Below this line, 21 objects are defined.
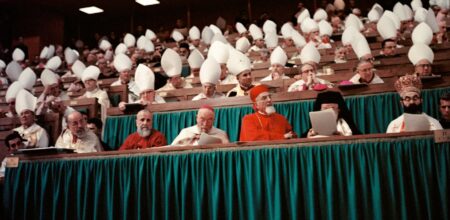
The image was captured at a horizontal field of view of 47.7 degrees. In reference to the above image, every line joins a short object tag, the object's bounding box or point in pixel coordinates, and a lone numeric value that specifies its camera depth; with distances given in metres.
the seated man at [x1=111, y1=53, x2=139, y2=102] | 7.82
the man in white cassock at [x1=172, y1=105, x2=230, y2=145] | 5.01
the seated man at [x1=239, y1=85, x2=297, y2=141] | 5.16
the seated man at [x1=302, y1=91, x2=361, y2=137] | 4.91
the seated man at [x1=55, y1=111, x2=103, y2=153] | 5.68
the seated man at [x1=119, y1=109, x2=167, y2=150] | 5.45
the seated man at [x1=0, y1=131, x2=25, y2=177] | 5.82
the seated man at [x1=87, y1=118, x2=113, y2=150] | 6.17
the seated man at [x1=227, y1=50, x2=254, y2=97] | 6.63
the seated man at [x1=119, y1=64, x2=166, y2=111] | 6.71
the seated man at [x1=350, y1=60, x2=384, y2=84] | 6.24
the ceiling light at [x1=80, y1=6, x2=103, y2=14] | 14.84
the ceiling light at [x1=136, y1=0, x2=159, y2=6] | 14.79
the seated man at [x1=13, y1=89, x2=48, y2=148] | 6.25
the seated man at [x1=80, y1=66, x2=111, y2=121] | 7.14
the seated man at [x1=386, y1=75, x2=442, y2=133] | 4.51
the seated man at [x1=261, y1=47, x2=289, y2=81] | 7.33
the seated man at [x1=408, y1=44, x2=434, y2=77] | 5.97
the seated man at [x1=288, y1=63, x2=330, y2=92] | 6.31
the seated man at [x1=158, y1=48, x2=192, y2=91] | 7.66
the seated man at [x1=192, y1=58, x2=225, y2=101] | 6.64
